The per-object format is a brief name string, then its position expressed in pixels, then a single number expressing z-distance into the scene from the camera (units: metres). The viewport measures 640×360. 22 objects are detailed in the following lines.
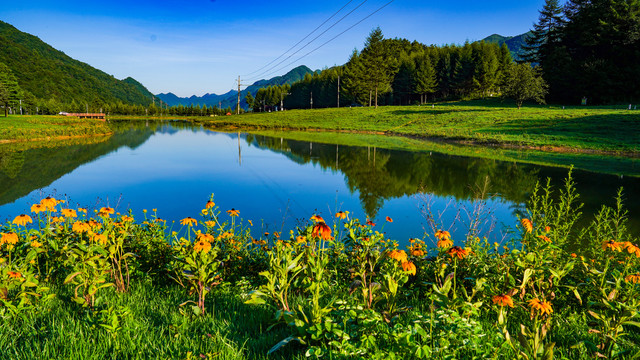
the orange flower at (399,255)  2.84
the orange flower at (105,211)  3.86
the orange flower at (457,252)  2.68
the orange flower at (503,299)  2.18
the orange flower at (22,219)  3.64
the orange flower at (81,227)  3.55
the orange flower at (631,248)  3.18
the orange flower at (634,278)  3.13
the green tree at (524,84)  41.03
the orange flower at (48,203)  3.88
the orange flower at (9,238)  3.33
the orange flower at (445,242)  3.35
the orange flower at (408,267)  2.78
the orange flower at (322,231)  2.54
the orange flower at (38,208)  3.84
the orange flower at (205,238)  3.38
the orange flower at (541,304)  2.47
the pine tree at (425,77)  72.94
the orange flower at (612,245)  3.33
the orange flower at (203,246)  3.17
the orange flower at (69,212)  4.04
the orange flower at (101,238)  3.38
